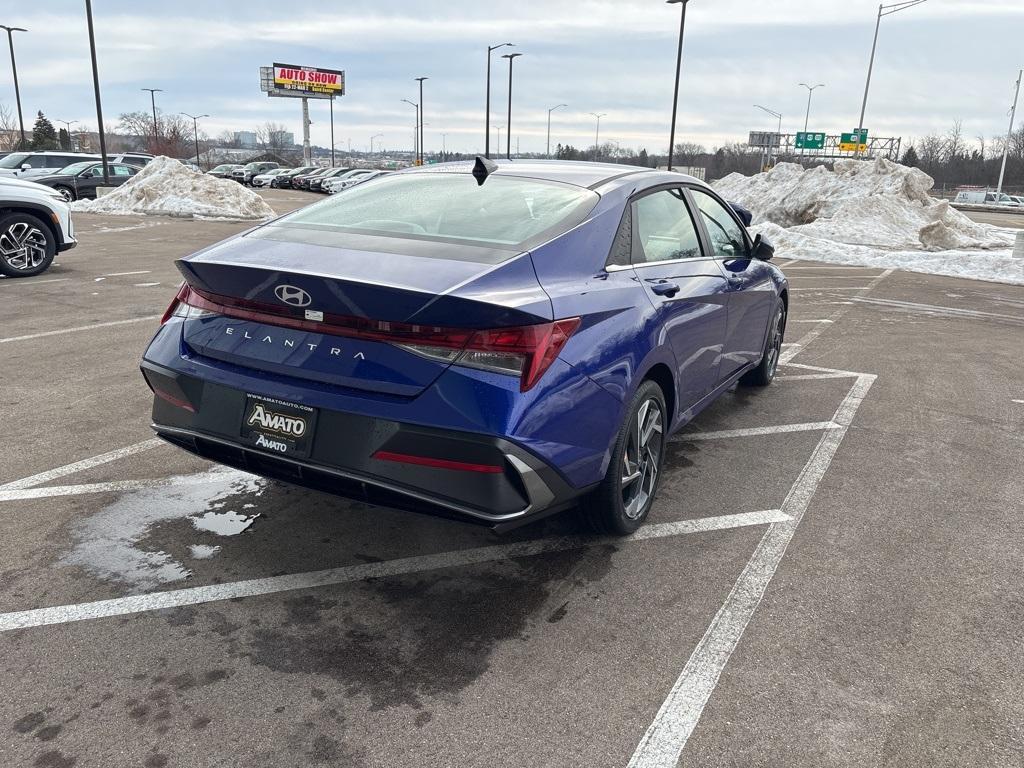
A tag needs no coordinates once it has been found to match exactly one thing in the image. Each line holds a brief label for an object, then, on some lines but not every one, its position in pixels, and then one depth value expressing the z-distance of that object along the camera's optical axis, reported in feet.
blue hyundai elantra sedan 8.73
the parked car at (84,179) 84.48
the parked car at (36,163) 82.84
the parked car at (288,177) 159.69
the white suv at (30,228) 32.60
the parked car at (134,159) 98.68
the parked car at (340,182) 134.47
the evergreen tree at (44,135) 196.73
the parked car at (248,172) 164.69
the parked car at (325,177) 143.33
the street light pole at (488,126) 141.86
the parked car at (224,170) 162.30
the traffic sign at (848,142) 207.44
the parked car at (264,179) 160.15
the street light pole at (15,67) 133.90
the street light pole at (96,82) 84.43
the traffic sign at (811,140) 258.78
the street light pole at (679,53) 104.68
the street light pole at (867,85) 138.21
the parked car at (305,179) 150.65
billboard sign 242.99
